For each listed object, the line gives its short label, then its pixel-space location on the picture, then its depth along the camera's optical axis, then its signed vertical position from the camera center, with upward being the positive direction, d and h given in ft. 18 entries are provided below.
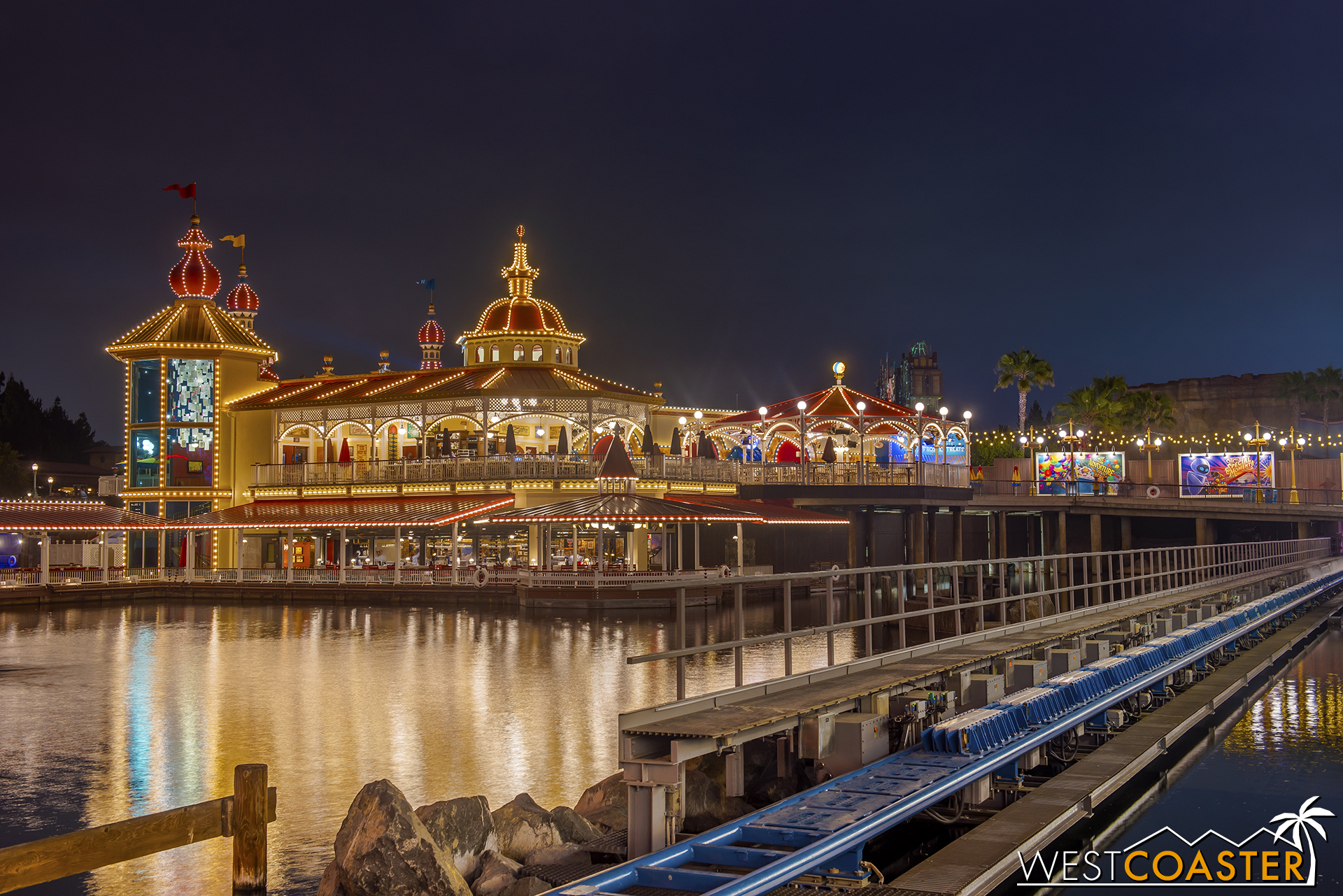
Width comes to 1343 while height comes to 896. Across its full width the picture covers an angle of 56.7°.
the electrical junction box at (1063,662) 54.44 -6.64
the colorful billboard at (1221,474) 202.59 +5.56
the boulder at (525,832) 32.22 -8.17
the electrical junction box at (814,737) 35.45 -6.40
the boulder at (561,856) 31.30 -8.56
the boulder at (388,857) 28.30 -7.74
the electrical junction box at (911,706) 39.45 -6.21
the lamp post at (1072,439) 214.28 +13.40
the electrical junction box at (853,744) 36.58 -6.83
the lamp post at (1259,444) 187.01 +10.07
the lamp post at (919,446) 179.93 +9.63
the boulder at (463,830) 31.19 -7.87
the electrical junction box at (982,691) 45.21 -6.57
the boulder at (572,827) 32.65 -8.18
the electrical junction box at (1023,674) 49.55 -6.55
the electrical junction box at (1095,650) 57.82 -6.56
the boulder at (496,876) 30.19 -8.77
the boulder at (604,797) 35.99 -8.22
